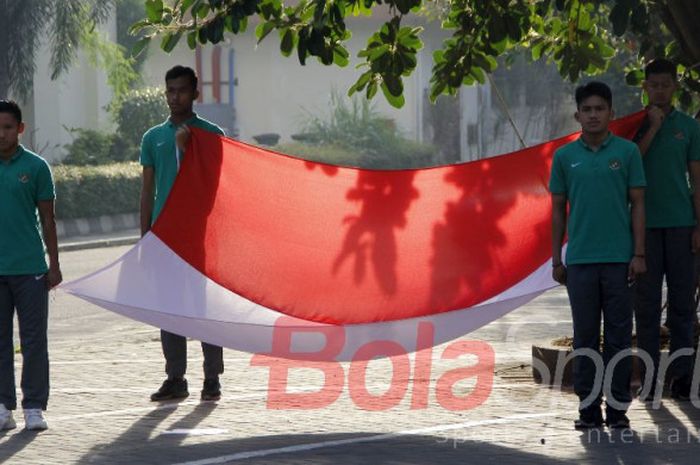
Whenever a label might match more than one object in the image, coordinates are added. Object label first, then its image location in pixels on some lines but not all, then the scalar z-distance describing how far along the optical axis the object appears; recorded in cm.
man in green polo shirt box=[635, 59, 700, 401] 1430
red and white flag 1414
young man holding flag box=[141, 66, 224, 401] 1530
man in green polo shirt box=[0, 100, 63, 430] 1375
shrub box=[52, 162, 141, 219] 5449
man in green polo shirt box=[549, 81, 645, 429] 1319
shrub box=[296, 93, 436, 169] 7877
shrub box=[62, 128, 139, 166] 6309
